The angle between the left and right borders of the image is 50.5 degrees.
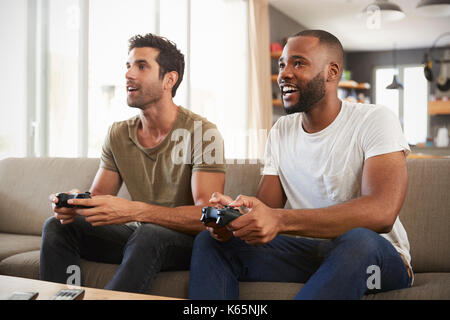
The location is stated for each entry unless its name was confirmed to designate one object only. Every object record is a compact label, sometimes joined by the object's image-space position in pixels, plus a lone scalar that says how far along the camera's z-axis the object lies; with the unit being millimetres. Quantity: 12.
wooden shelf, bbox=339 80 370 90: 8047
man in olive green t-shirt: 1395
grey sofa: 1311
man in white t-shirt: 1104
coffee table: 930
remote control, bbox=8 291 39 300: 899
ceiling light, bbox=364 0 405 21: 4207
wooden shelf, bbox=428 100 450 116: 8453
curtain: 5703
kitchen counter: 6438
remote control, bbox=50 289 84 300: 902
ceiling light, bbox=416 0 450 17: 3912
